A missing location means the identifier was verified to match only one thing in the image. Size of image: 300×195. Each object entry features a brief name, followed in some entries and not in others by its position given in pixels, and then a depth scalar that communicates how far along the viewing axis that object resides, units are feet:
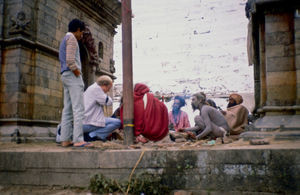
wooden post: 16.12
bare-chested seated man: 19.24
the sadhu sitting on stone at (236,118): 22.75
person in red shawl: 18.12
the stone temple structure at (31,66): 24.34
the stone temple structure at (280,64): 15.75
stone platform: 10.18
